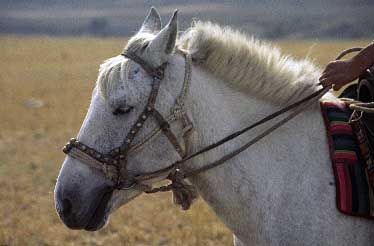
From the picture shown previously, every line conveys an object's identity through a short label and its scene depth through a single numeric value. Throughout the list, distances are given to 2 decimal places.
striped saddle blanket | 5.83
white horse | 5.82
